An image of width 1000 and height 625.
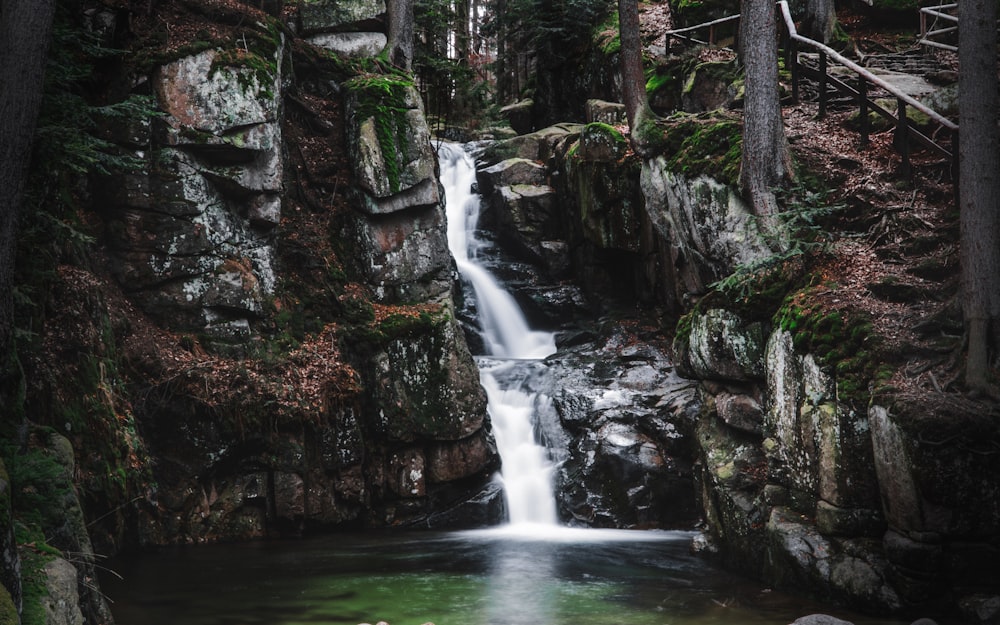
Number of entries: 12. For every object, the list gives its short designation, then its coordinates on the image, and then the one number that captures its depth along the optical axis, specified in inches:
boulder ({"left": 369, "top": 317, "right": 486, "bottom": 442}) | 517.7
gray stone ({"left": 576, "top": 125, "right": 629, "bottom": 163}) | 657.6
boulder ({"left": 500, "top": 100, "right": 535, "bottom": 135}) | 971.0
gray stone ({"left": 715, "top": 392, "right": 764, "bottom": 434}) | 407.2
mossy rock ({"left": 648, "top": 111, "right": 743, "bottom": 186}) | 464.1
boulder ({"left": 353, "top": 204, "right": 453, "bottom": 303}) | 574.2
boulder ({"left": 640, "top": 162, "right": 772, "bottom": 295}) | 438.0
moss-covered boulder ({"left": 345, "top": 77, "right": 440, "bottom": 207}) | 571.5
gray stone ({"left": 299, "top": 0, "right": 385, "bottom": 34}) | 665.0
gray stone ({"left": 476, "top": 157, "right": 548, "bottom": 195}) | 784.9
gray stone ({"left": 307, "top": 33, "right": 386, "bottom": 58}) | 674.8
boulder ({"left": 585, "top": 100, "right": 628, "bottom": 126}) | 743.1
